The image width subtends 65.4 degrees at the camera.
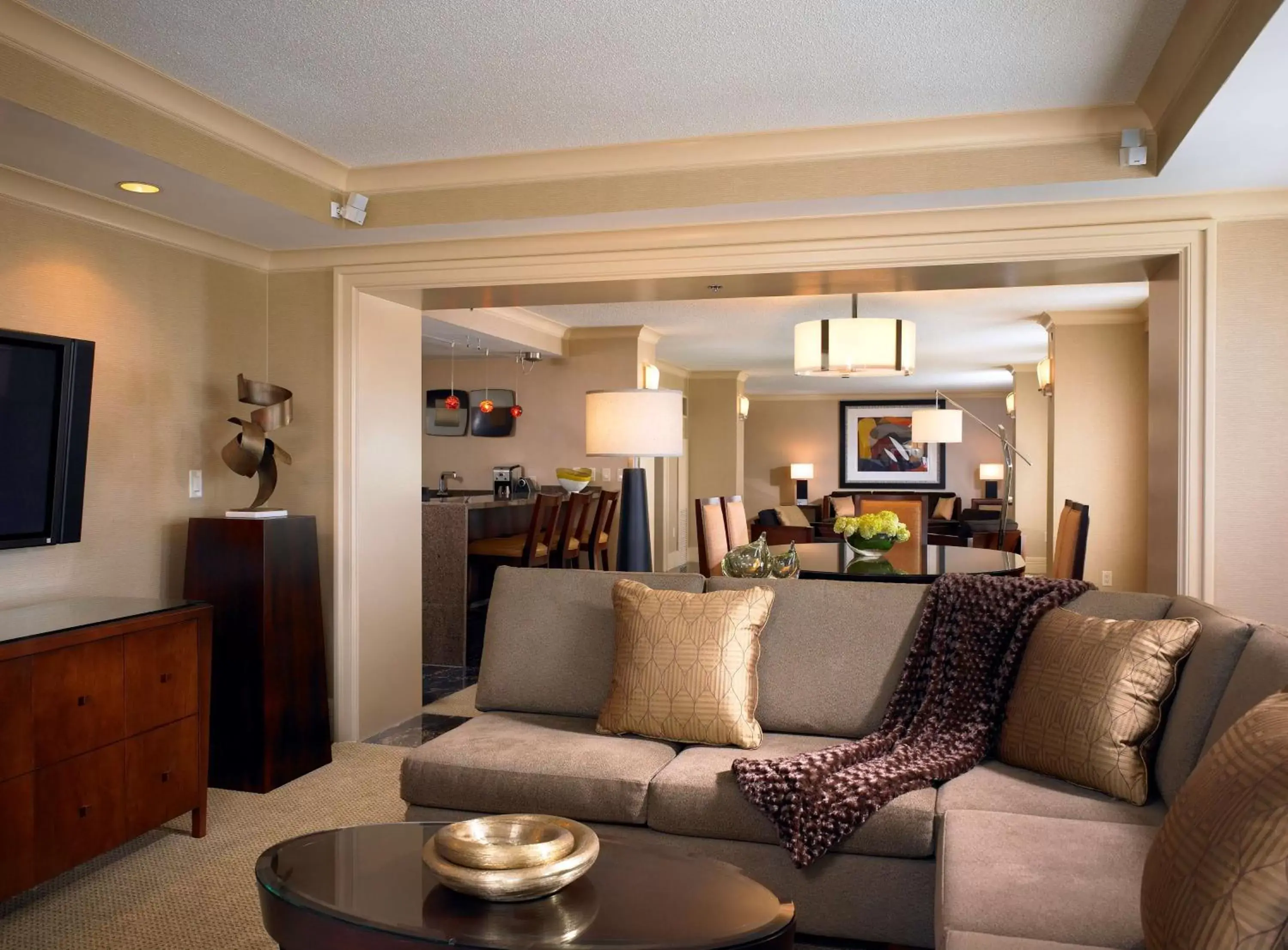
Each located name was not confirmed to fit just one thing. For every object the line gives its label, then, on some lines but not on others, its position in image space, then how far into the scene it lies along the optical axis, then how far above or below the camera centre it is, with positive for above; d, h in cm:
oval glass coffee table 161 -73
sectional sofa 185 -72
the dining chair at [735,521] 676 -26
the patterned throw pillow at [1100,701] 228 -50
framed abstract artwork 1468 +50
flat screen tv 305 +12
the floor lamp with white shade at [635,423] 376 +22
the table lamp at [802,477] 1455 +10
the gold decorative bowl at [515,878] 167 -67
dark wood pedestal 372 -64
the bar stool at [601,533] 739 -40
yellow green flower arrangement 468 -22
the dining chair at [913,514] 611 -17
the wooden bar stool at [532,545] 620 -43
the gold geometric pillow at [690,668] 277 -52
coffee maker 813 +0
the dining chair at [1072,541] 474 -26
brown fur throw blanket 234 -64
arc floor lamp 929 +57
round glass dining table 415 -36
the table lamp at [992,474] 1405 +17
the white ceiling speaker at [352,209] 398 +107
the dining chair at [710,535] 585 -31
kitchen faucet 841 -2
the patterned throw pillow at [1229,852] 121 -48
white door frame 353 +88
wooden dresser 262 -73
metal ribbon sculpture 385 +14
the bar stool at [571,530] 675 -35
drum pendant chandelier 527 +73
